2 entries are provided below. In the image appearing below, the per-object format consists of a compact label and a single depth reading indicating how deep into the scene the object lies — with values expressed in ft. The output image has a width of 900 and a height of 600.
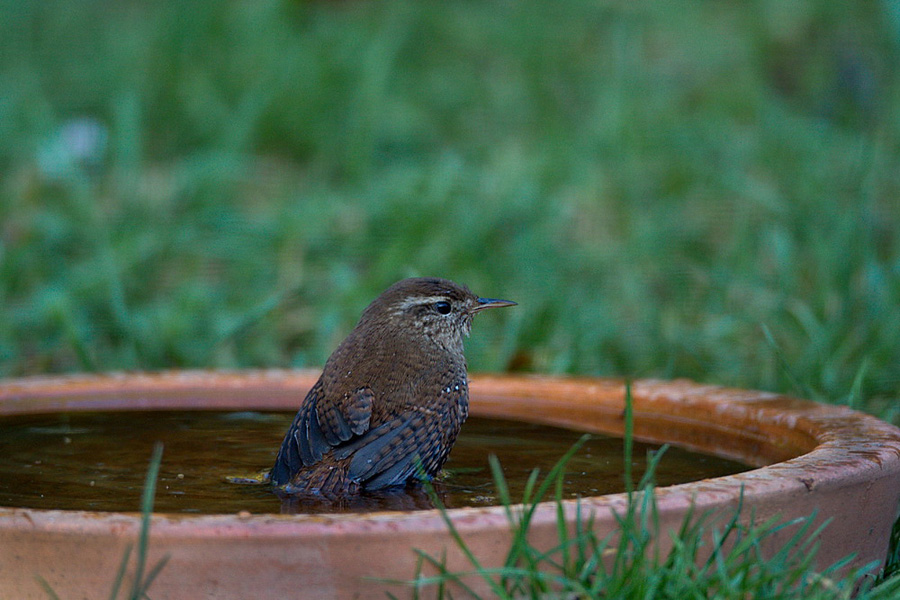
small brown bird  18.76
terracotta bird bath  14.17
